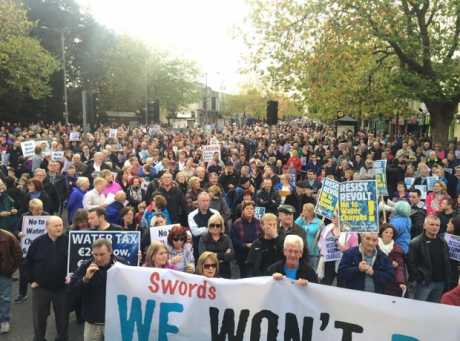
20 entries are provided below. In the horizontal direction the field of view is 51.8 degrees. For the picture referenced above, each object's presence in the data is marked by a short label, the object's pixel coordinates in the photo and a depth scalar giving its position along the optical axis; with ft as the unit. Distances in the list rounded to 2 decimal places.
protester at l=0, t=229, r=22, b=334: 18.24
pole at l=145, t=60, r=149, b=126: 158.73
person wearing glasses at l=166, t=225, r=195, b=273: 17.74
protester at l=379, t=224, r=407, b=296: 16.46
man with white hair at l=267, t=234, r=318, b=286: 15.24
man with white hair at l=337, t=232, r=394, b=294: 16.17
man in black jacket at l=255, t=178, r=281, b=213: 30.37
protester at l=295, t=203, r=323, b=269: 22.04
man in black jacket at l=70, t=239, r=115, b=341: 14.93
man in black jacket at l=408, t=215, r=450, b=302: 18.89
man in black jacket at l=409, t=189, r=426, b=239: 26.14
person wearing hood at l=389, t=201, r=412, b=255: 22.28
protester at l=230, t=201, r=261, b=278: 22.61
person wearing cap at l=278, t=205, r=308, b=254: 20.94
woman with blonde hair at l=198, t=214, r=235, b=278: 19.72
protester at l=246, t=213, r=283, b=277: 18.70
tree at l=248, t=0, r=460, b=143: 55.57
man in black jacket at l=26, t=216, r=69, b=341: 17.19
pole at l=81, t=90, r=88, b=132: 62.85
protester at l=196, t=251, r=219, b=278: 15.30
